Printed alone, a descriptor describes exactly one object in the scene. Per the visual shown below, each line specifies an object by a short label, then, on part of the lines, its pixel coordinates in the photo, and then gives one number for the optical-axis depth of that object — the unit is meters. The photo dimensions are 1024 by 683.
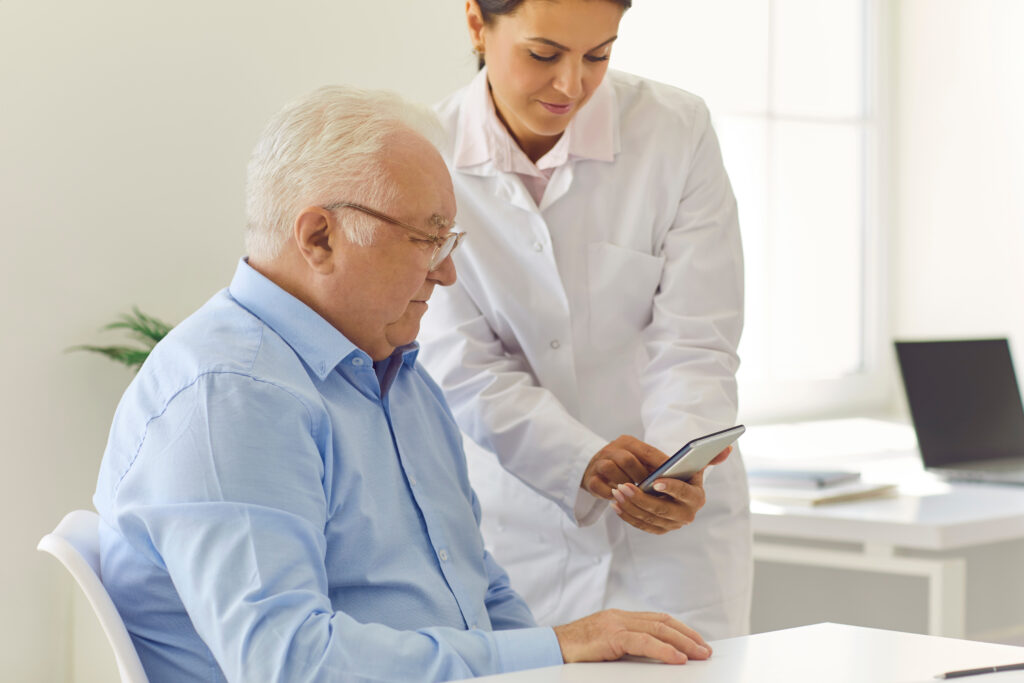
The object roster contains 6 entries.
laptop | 3.39
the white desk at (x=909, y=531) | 2.78
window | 4.25
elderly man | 1.74
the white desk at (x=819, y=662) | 1.75
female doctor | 2.39
